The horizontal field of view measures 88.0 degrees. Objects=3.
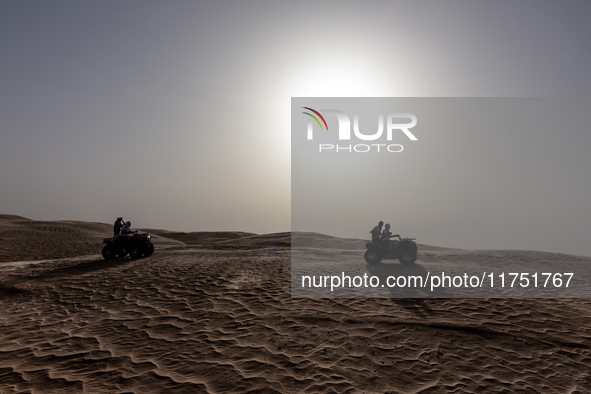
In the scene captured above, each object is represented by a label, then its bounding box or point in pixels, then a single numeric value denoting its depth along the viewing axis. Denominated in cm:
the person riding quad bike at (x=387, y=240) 1298
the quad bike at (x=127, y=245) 1321
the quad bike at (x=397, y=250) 1292
